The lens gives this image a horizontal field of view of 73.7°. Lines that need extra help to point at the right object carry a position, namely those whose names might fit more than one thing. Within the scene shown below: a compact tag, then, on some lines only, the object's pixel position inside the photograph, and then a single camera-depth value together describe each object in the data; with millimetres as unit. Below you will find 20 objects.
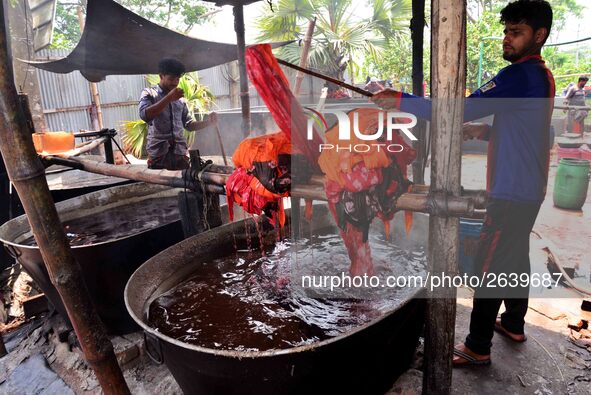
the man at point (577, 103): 12884
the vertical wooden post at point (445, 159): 2156
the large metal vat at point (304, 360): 2158
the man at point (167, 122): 5336
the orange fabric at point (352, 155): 2498
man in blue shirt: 2582
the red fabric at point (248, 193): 2785
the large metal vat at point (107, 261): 3609
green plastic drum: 6898
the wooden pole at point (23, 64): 9328
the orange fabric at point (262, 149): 2744
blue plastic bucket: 3557
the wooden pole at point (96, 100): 12773
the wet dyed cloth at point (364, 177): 2463
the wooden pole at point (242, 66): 5973
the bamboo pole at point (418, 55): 4145
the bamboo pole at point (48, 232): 2154
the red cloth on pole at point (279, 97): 2572
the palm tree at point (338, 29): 13641
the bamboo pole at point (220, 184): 2256
